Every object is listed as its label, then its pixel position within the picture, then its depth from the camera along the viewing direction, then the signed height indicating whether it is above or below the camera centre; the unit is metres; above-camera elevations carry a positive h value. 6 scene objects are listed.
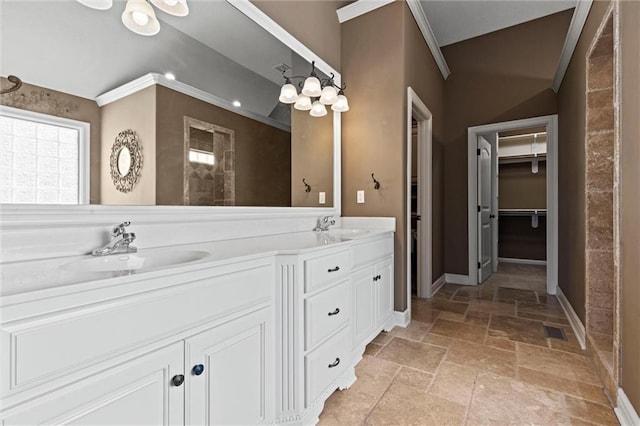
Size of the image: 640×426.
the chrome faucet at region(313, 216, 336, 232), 2.46 -0.09
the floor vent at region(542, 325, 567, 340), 2.42 -1.00
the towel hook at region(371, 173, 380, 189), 2.72 +0.28
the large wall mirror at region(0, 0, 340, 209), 1.08 +0.55
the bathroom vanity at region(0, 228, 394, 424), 0.68 -0.39
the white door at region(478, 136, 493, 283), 4.02 +0.02
